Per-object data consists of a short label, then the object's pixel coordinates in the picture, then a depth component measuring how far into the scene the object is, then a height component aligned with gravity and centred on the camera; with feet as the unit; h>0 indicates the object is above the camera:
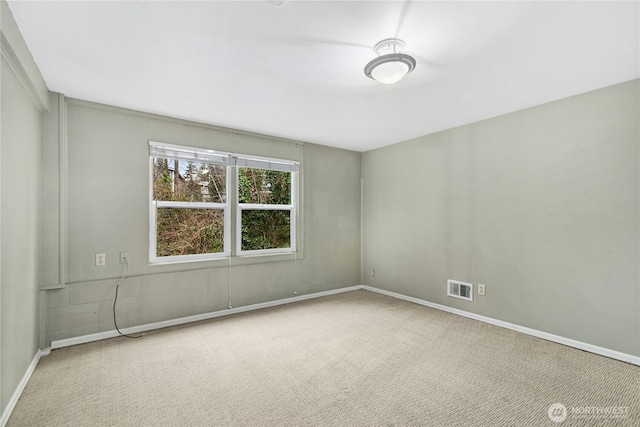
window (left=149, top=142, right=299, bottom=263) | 11.23 +0.55
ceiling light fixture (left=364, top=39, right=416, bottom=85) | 6.48 +3.32
